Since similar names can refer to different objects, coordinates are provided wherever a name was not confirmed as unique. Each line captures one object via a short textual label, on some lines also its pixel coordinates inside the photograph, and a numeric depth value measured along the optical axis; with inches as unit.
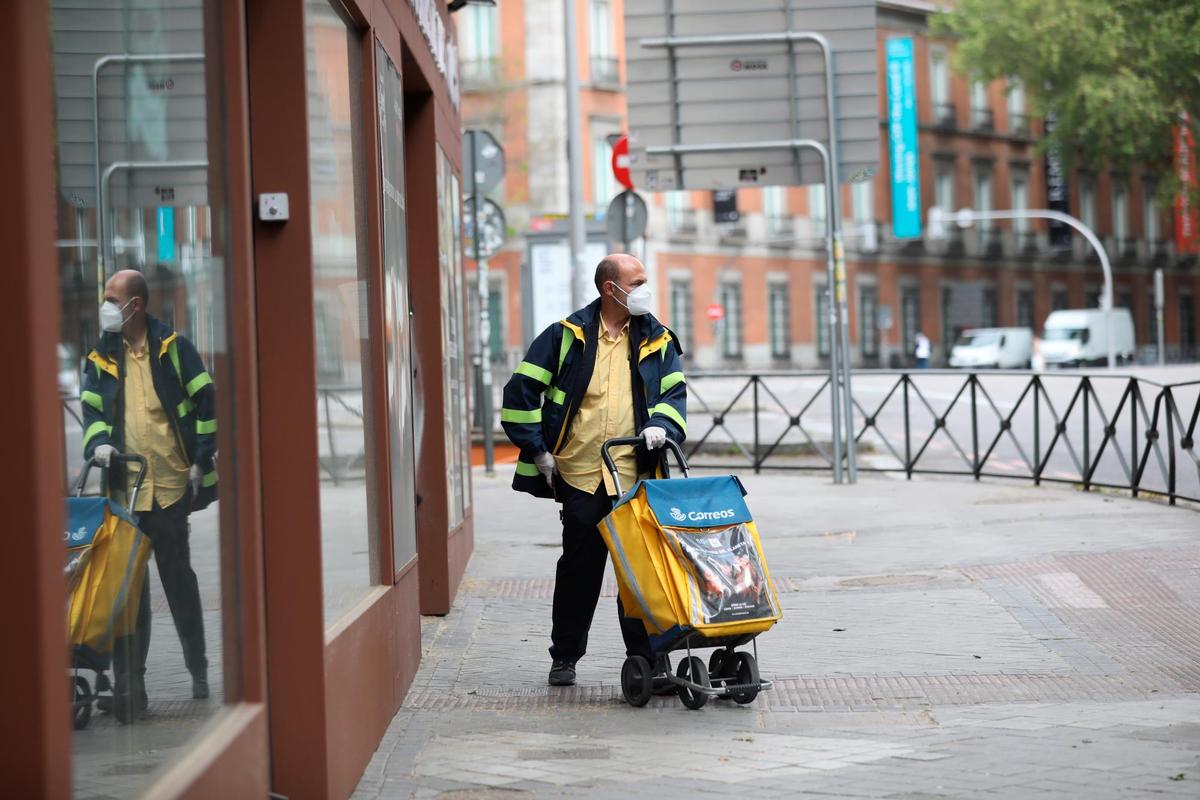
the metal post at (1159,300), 2216.8
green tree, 2062.0
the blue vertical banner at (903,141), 2374.5
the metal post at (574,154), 815.1
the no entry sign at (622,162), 778.8
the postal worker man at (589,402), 287.9
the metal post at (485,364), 729.0
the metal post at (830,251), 680.4
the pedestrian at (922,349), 2342.5
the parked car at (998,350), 2347.4
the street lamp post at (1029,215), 2185.5
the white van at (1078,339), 2374.5
